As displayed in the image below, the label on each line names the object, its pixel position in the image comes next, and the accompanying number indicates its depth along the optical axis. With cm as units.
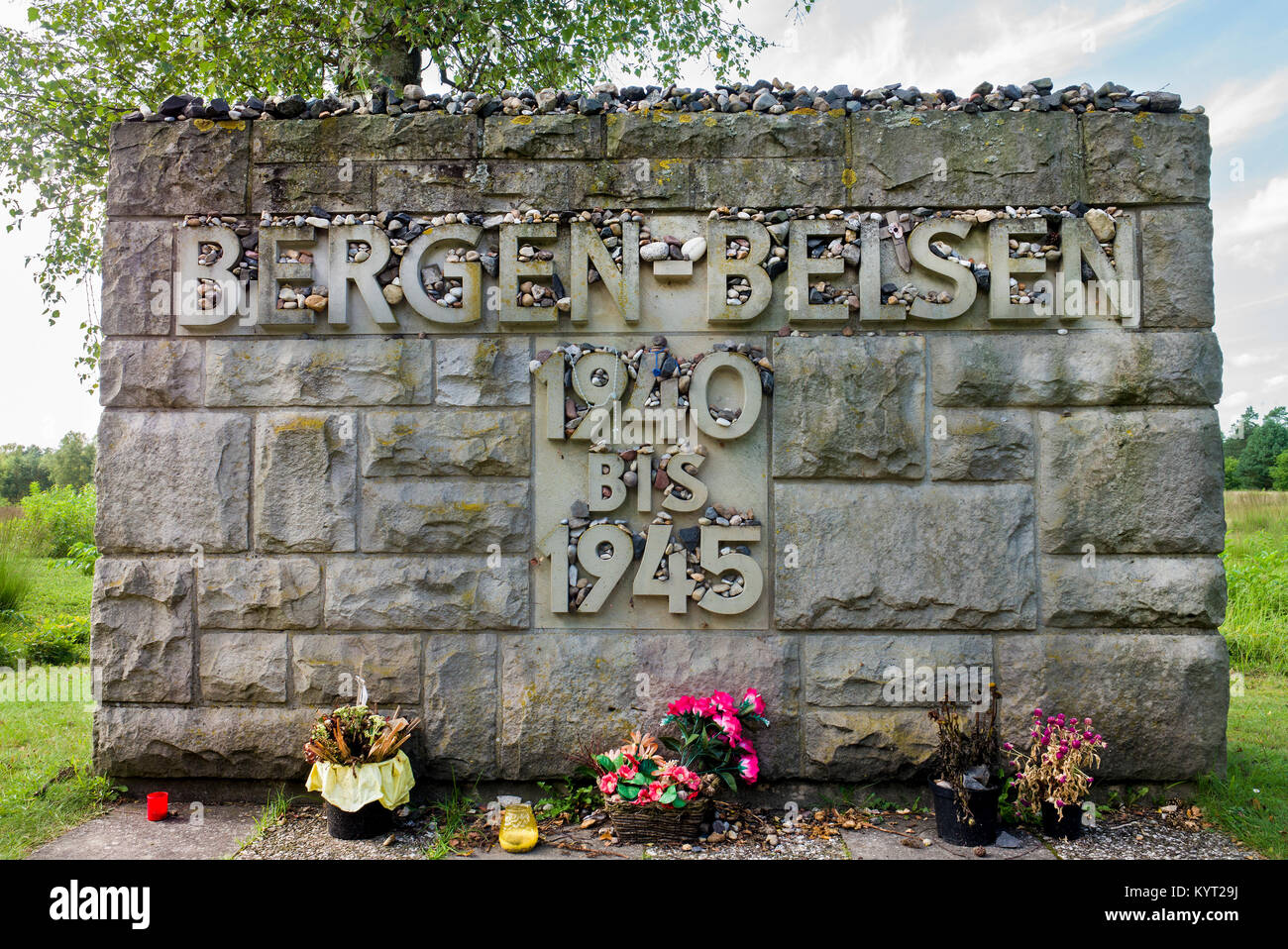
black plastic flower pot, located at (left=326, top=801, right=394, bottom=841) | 349
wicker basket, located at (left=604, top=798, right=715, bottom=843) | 342
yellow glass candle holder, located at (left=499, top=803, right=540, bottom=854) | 339
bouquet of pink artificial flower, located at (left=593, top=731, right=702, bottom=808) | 343
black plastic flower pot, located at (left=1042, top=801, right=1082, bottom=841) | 348
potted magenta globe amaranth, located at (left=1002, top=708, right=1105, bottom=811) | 344
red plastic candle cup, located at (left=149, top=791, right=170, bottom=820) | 371
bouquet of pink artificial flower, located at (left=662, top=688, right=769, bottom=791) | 356
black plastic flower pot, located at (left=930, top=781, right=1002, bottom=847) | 342
